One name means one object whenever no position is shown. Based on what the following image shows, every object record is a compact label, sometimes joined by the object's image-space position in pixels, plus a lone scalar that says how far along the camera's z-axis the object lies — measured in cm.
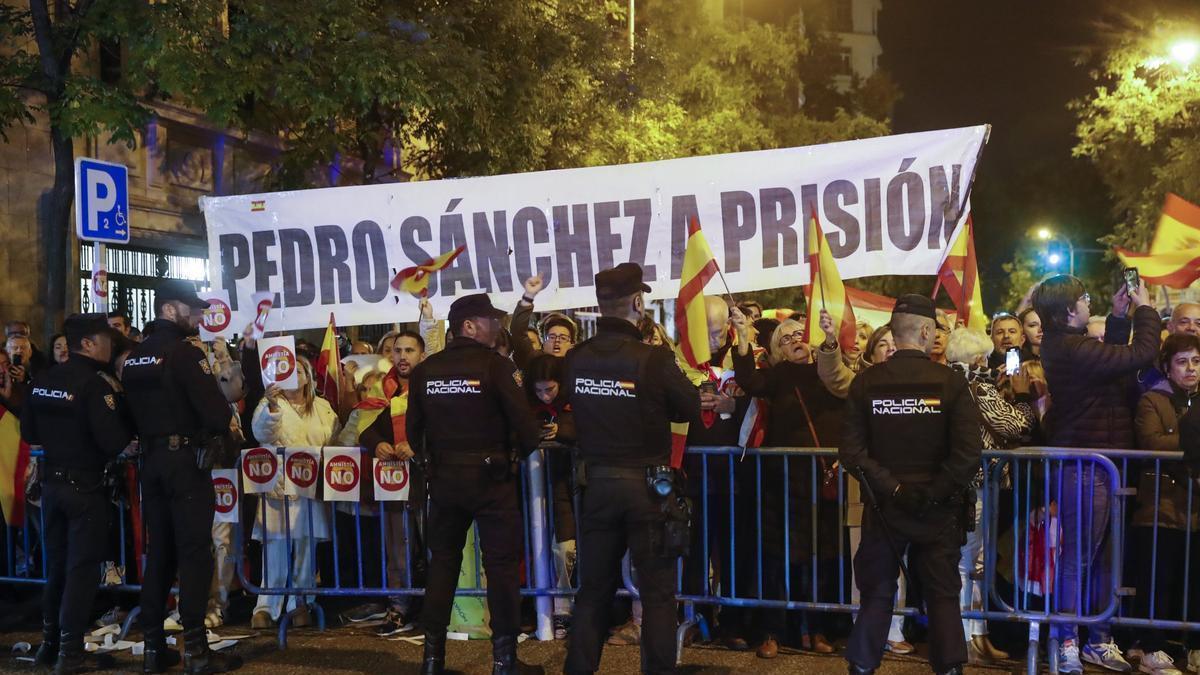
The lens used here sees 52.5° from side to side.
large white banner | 749
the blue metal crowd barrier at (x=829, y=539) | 664
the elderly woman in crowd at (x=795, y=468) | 727
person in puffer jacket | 660
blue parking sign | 916
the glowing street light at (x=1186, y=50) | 2123
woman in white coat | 805
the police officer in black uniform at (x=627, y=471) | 596
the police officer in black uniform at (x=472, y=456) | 640
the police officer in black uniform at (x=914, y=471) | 574
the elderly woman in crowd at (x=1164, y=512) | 669
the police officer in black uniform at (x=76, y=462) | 692
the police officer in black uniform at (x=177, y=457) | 684
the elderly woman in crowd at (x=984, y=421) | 705
